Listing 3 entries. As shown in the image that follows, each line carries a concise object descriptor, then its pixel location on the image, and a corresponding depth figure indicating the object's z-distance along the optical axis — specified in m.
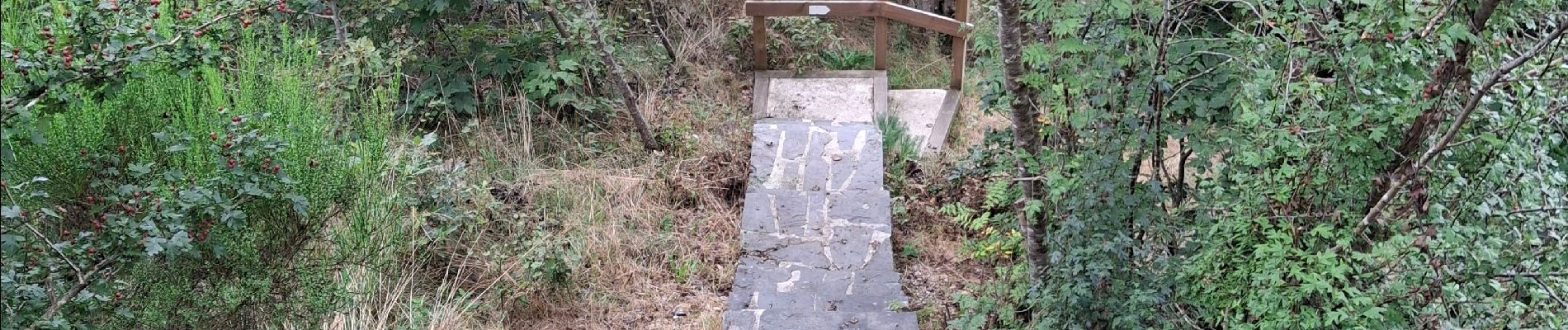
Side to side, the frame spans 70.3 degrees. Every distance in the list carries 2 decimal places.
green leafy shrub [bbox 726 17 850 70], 7.66
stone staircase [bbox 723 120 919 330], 4.82
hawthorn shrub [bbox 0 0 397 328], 2.65
